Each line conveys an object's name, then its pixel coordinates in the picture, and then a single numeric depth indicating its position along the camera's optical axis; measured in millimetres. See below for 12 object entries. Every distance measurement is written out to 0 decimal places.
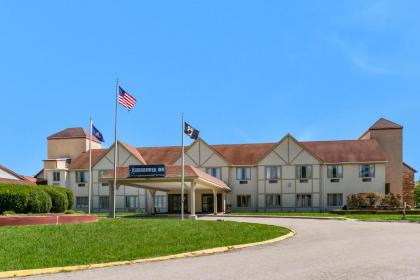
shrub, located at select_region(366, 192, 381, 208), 47344
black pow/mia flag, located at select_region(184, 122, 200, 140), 36219
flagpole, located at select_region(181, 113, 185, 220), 34875
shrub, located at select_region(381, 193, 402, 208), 46875
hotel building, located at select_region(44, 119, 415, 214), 52750
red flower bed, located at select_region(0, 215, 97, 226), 18100
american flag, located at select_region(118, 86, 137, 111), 31844
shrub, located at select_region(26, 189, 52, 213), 21125
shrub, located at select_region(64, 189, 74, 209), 25077
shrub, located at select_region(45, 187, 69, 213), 23156
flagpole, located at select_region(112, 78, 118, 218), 31244
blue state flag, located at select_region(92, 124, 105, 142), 34656
